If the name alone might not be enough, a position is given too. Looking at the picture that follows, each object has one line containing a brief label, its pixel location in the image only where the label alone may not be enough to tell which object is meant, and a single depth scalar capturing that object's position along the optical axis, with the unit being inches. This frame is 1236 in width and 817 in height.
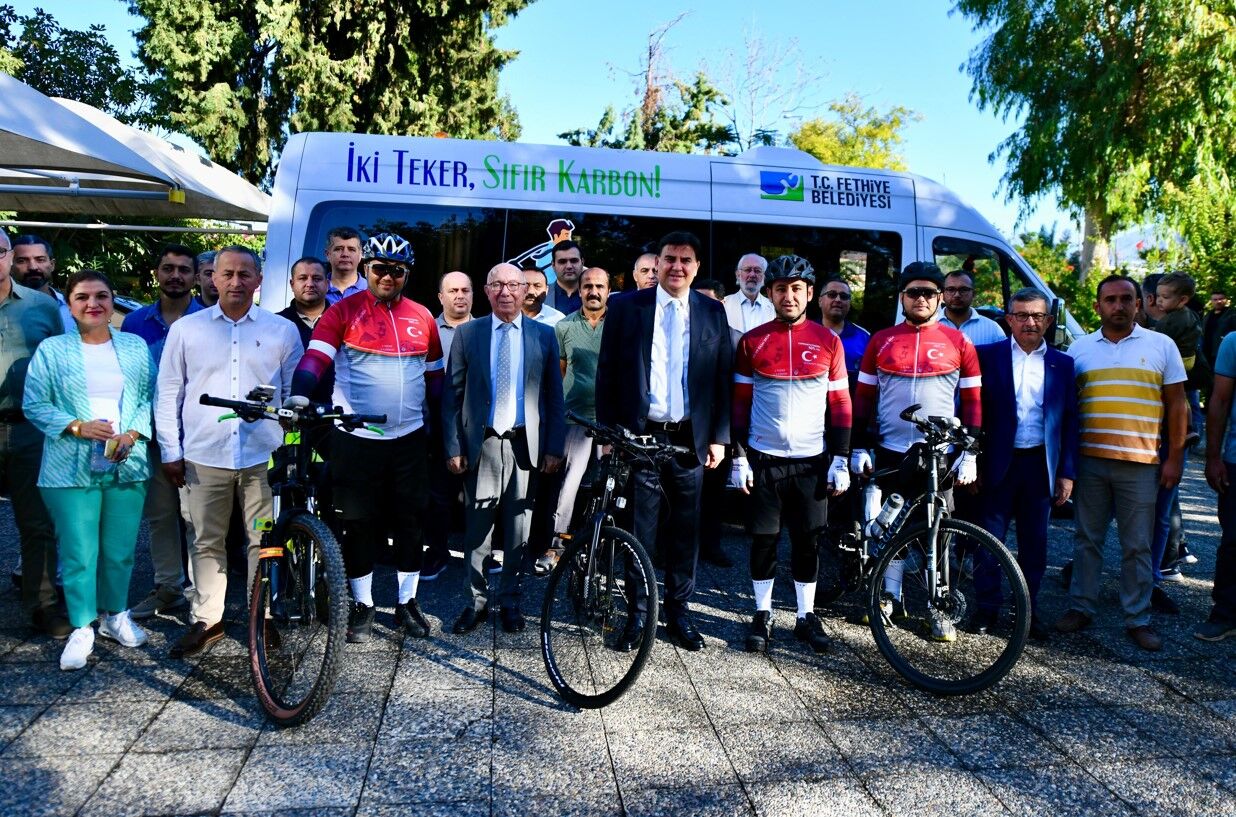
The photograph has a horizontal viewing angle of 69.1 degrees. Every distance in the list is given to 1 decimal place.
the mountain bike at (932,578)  164.9
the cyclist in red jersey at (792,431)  180.2
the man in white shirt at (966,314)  226.7
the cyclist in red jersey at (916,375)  181.8
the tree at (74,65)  838.5
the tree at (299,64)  813.2
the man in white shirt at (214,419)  171.3
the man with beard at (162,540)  190.9
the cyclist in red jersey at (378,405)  175.9
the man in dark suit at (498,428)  187.2
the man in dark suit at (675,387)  179.3
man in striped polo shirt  191.0
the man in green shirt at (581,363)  232.5
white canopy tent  219.1
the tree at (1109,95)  716.7
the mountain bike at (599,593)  149.9
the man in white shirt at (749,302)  259.8
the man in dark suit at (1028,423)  191.0
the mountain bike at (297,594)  137.4
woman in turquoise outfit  168.1
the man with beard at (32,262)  208.4
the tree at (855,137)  1321.4
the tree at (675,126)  1070.4
